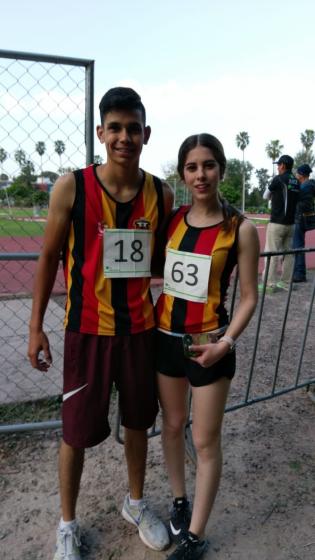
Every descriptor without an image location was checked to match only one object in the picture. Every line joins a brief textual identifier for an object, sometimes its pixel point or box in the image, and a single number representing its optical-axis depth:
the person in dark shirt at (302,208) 6.88
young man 1.69
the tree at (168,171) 38.27
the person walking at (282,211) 6.23
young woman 1.70
